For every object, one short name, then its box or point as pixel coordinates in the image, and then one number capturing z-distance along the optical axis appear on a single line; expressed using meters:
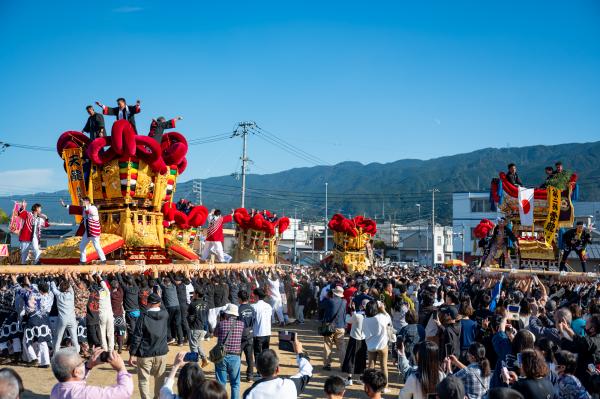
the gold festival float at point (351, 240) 30.83
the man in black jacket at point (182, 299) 13.28
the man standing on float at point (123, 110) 16.09
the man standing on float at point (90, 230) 13.41
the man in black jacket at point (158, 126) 17.08
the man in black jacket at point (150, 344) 7.58
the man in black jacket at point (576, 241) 20.08
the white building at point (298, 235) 81.69
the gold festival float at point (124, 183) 15.23
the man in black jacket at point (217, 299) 14.22
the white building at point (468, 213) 64.50
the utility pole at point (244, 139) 38.23
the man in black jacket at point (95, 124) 15.72
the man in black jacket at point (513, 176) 20.94
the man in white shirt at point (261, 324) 10.21
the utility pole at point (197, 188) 61.19
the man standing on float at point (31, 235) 14.17
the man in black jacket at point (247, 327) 9.44
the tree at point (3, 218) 45.23
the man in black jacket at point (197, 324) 11.36
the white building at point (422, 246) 73.12
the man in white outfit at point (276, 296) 16.70
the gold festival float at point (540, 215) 20.30
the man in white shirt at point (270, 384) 4.85
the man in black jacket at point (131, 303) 12.13
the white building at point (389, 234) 83.84
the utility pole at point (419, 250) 68.94
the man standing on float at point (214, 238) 19.41
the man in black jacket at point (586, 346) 5.96
